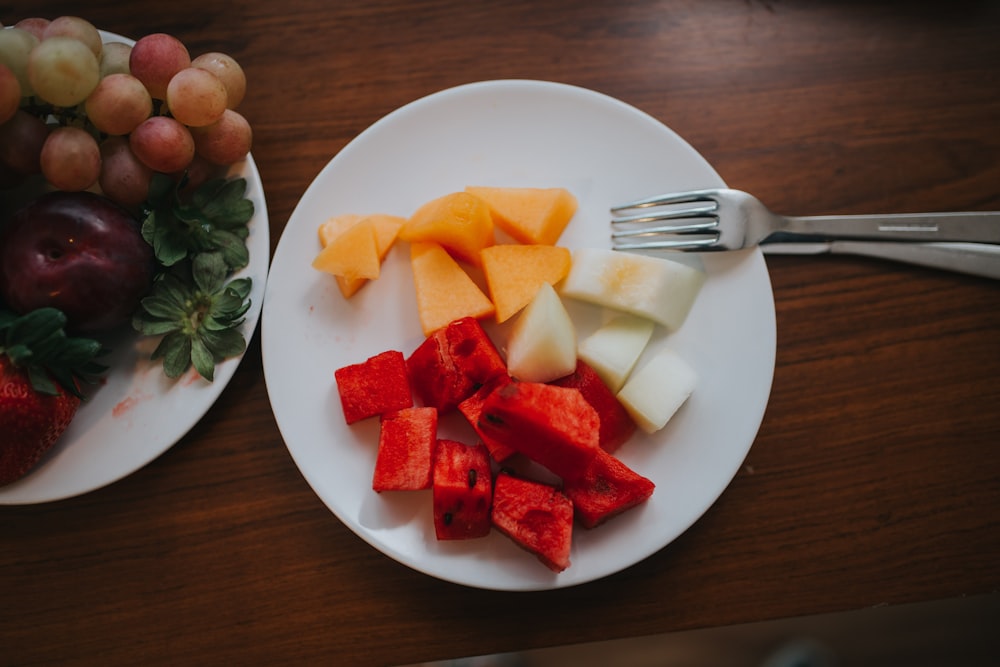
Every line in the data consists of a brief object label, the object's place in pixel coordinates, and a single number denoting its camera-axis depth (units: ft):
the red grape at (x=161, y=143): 1.21
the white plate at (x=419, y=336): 1.24
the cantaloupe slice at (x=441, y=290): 1.28
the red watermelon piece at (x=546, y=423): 1.14
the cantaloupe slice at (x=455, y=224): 1.27
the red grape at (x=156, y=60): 1.22
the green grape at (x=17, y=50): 1.16
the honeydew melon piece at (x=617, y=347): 1.27
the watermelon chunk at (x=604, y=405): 1.25
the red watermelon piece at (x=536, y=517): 1.18
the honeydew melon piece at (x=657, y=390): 1.24
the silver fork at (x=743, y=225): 1.31
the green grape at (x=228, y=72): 1.27
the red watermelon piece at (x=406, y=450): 1.22
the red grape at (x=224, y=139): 1.28
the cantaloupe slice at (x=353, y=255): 1.28
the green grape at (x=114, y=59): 1.25
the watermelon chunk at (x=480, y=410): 1.24
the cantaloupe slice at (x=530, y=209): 1.29
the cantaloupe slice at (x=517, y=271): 1.28
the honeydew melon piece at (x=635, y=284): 1.27
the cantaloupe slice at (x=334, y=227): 1.31
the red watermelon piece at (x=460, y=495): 1.20
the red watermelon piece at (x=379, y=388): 1.25
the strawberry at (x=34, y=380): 1.17
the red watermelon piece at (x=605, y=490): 1.20
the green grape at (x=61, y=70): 1.15
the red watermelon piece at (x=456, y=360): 1.24
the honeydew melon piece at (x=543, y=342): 1.23
